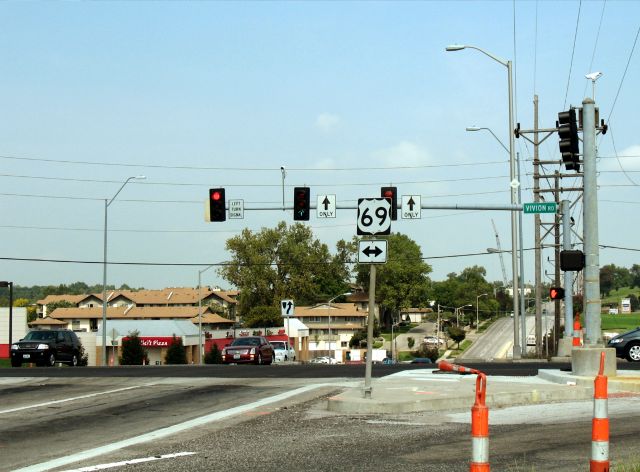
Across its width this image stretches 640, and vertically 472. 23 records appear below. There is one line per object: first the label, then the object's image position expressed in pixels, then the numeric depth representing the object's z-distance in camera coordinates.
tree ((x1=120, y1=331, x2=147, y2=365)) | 62.19
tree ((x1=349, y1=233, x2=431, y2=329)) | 143.38
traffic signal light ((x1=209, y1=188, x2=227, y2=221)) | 32.75
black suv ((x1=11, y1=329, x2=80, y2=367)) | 38.69
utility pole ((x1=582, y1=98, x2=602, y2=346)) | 18.78
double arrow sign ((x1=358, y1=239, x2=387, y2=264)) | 15.94
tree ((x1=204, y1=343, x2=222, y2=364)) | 64.50
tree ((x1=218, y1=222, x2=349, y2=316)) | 127.50
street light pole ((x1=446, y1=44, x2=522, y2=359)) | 36.92
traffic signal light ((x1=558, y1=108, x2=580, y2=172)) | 19.67
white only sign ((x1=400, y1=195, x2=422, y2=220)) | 32.56
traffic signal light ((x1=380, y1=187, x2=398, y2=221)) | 30.75
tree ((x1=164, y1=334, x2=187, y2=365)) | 64.31
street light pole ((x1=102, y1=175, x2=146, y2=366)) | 51.85
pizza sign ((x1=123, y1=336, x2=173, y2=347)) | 85.83
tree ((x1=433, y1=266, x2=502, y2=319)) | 183.41
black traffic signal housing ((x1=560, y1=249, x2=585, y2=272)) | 18.61
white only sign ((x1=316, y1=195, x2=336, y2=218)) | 32.78
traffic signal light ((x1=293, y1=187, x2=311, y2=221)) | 32.53
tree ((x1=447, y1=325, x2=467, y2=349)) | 112.94
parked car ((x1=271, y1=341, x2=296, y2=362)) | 60.03
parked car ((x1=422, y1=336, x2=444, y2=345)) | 116.75
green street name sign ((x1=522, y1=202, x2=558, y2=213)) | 30.20
